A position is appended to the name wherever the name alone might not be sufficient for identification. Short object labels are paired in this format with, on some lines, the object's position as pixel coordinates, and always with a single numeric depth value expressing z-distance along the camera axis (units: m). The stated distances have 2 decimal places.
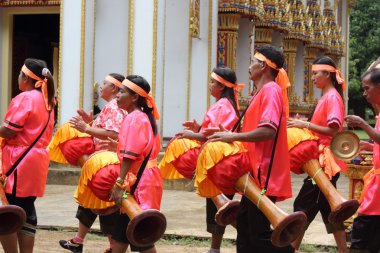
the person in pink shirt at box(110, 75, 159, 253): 9.33
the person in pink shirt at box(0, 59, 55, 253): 10.38
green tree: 71.53
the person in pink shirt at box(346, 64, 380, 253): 9.03
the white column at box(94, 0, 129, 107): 21.59
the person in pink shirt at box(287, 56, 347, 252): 11.07
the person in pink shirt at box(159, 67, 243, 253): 11.66
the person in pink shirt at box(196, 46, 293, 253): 8.68
